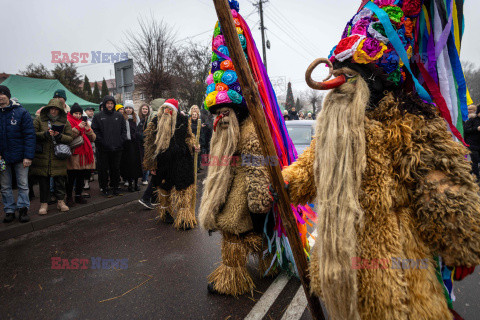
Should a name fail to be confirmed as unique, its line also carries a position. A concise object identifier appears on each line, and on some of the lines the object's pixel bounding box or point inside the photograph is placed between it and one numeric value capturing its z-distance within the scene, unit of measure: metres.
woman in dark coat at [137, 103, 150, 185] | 6.50
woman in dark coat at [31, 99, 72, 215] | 4.73
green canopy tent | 10.02
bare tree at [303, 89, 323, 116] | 46.10
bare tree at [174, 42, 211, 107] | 19.56
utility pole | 18.25
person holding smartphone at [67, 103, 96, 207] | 5.27
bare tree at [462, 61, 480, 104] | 36.60
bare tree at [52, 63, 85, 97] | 23.77
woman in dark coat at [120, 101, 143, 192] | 6.61
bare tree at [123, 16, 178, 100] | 14.57
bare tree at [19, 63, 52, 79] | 21.88
